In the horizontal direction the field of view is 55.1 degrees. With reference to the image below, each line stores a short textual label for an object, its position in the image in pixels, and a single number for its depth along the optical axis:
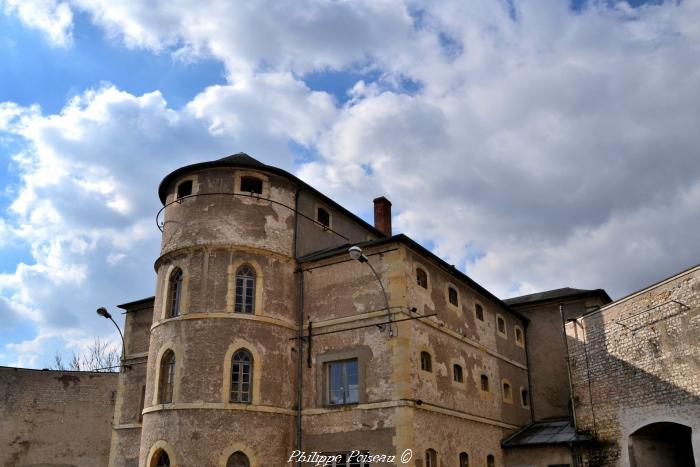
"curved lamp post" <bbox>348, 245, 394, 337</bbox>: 21.06
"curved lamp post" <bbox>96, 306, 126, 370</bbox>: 27.12
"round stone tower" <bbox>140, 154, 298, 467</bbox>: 22.12
